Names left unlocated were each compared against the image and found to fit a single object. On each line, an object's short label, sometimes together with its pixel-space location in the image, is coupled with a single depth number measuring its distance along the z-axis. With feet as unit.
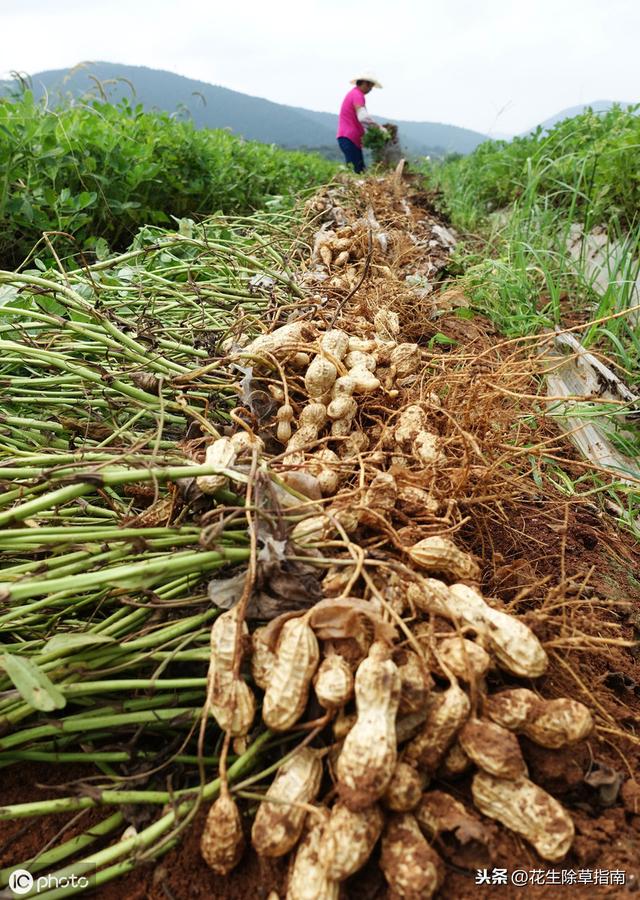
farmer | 24.59
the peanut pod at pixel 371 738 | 0.55
